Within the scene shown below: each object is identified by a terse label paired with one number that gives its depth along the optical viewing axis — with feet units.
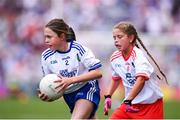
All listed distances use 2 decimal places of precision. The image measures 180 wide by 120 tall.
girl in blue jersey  61.93
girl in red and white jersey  61.62
